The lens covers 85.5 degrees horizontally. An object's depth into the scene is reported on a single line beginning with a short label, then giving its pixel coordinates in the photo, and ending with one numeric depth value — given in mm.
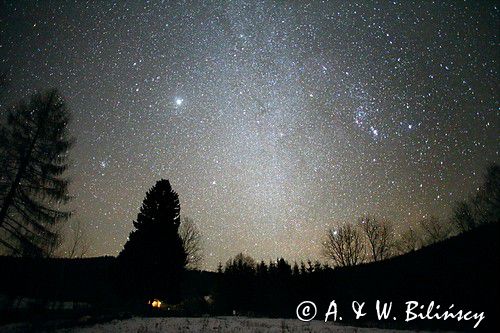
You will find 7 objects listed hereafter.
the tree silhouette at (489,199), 29828
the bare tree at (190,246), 40562
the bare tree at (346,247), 51531
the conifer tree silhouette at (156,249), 24094
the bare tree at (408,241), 54719
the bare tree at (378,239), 50625
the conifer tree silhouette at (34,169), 13859
